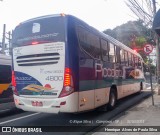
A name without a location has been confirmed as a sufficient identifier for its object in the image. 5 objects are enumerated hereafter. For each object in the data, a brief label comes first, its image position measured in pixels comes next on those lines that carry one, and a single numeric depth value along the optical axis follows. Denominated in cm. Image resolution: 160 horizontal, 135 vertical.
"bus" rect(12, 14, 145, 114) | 802
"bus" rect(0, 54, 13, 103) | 1065
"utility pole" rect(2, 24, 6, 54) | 3088
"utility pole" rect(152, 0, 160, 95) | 1768
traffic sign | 1370
